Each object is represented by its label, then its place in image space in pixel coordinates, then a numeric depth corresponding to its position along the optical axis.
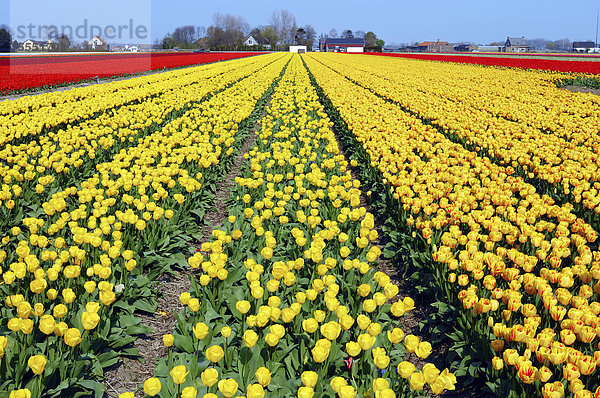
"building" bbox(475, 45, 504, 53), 131.66
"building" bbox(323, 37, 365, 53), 119.44
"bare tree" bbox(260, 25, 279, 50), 145.00
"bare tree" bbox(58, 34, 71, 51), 104.50
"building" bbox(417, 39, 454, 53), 135.88
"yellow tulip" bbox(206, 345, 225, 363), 2.44
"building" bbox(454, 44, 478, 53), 133.75
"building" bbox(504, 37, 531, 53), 127.25
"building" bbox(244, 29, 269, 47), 149.25
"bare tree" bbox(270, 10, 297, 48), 168.75
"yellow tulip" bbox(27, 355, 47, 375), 2.34
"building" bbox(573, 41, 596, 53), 117.56
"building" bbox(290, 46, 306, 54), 121.82
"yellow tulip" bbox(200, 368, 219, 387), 2.28
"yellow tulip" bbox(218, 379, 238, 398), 2.14
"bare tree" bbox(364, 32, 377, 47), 144.89
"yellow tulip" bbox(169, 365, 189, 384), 2.24
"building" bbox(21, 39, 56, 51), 113.75
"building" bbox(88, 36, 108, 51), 157.76
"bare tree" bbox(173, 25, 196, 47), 176.12
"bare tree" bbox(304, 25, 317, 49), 171.25
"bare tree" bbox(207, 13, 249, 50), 126.12
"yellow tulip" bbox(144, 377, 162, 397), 2.19
